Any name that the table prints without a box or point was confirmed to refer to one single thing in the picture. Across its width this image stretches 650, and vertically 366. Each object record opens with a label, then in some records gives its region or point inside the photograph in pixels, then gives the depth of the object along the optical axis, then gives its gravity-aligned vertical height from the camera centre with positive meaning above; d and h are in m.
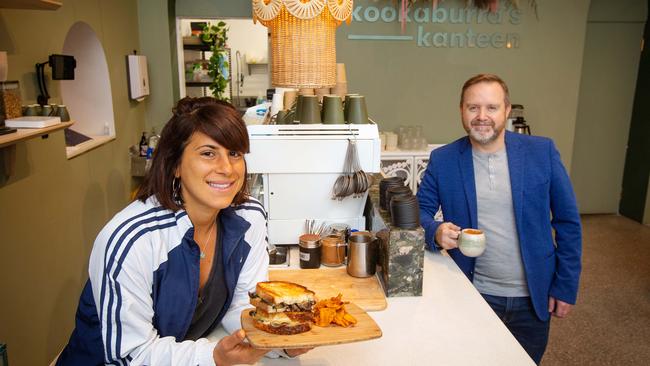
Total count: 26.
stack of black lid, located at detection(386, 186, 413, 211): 1.97 -0.42
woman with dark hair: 1.29 -0.47
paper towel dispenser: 4.29 +0.04
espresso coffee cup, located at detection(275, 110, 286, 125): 2.50 -0.17
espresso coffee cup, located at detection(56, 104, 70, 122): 2.66 -0.17
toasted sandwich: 1.32 -0.60
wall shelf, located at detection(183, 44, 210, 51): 6.79 +0.45
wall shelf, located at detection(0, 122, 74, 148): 1.90 -0.22
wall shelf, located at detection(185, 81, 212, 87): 6.75 -0.02
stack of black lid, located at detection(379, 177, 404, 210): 2.14 -0.42
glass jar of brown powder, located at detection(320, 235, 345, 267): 2.13 -0.69
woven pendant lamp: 2.27 +0.19
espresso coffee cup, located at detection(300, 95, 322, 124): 2.26 -0.12
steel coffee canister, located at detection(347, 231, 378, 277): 2.00 -0.67
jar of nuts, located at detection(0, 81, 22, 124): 2.07 -0.09
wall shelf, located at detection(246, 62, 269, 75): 8.84 +0.26
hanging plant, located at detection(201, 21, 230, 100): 5.96 +0.33
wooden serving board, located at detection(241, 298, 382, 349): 1.25 -0.64
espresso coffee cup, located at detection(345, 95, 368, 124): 2.28 -0.12
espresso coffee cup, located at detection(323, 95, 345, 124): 2.27 -0.12
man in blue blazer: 2.08 -0.54
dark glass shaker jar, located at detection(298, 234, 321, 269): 2.12 -0.69
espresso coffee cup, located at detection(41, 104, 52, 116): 2.48 -0.15
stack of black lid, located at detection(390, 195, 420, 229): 1.81 -0.45
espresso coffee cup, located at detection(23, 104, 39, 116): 2.36 -0.14
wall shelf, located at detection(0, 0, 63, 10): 2.02 +0.30
